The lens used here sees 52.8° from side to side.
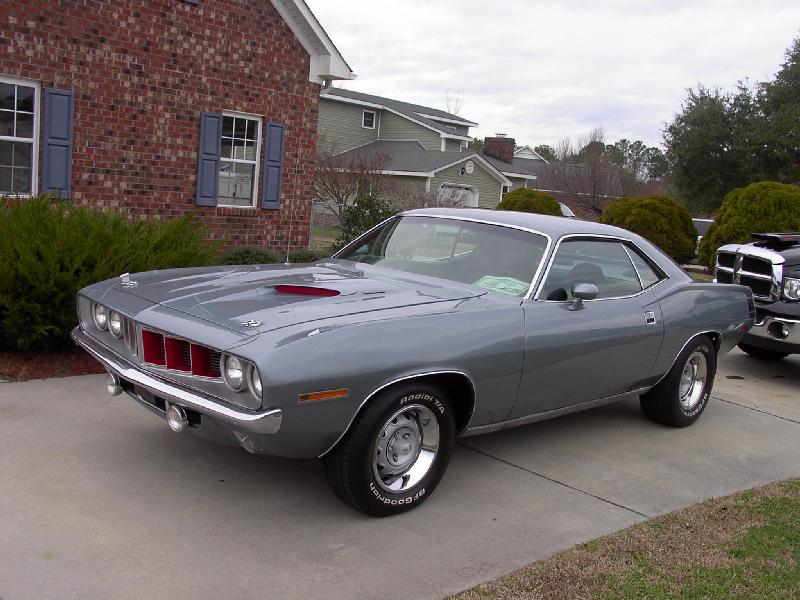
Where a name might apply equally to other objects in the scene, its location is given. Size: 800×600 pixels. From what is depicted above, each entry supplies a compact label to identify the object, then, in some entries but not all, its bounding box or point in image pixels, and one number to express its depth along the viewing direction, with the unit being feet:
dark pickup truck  24.80
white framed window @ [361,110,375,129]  112.06
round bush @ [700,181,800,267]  47.01
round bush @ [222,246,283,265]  31.65
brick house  31.32
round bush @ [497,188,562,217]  56.49
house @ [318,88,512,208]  100.89
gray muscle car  12.02
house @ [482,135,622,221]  106.01
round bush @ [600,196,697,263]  54.49
